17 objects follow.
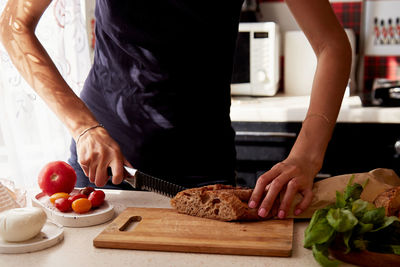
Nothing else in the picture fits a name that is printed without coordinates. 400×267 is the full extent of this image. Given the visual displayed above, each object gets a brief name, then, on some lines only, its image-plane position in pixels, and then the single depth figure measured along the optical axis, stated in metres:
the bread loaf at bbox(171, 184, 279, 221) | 0.98
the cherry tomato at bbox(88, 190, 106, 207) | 1.05
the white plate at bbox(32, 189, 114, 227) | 1.00
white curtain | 1.62
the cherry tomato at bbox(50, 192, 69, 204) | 1.06
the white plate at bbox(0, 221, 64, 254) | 0.88
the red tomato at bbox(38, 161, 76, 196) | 1.13
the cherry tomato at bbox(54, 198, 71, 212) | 1.03
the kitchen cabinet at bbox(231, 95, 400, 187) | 1.96
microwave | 2.26
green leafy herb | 0.78
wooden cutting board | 0.86
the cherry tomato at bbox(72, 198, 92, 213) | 1.02
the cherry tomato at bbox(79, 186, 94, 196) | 1.09
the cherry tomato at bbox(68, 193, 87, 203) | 1.04
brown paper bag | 1.01
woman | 1.17
